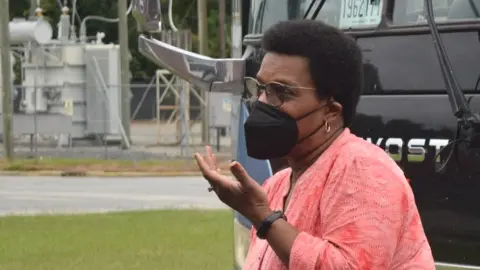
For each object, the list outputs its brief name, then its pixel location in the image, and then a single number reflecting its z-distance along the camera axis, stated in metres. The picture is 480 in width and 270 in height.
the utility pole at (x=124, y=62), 28.61
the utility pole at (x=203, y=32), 30.50
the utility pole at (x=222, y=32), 32.12
